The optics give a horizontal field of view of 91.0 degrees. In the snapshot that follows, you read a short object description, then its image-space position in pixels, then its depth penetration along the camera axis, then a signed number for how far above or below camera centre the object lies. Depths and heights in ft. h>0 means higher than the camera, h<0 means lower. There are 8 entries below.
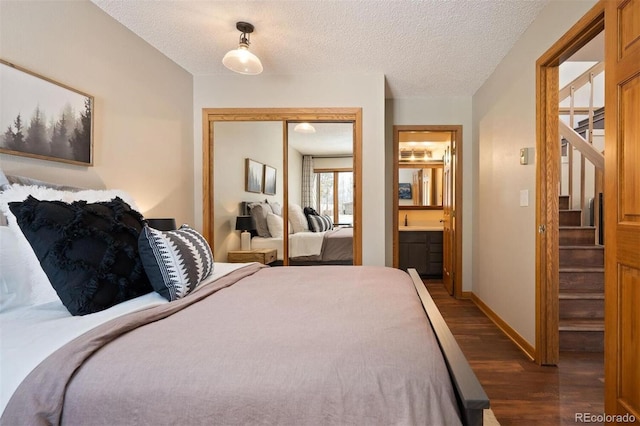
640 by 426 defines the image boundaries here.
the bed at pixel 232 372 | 2.44 -1.32
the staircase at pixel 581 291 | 7.86 -2.25
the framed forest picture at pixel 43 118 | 5.25 +1.76
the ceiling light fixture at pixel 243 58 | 7.55 +3.71
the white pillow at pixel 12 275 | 3.92 -0.80
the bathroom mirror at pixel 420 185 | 18.71 +1.62
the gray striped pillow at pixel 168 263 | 4.24 -0.71
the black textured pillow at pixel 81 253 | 3.72 -0.51
